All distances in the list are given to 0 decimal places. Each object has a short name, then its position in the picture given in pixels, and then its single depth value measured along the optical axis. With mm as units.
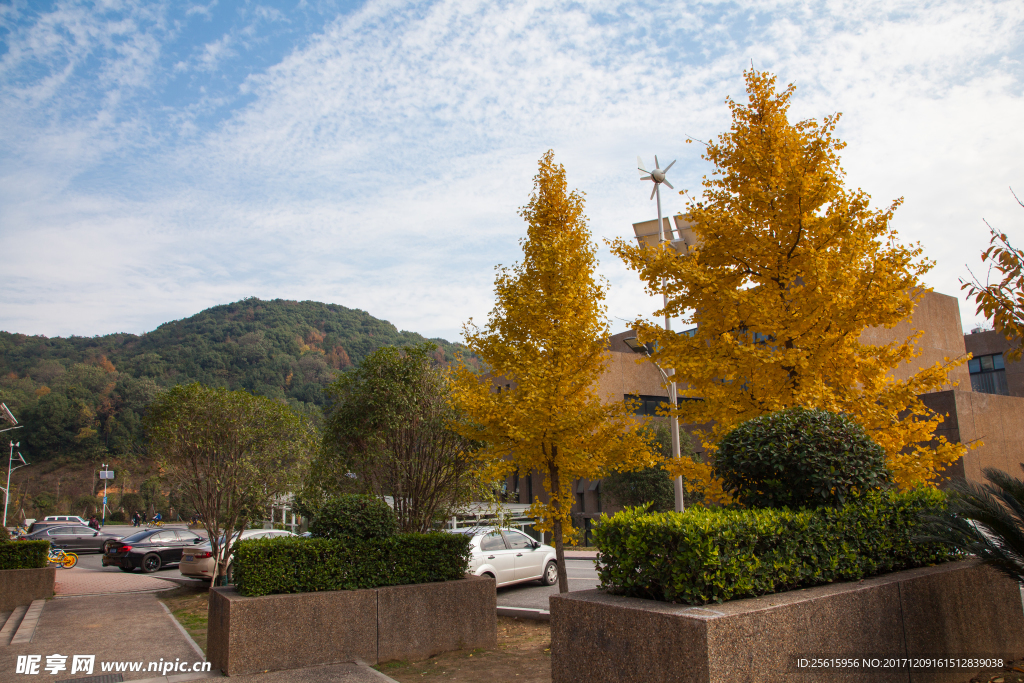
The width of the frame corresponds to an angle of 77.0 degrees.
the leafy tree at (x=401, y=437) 10875
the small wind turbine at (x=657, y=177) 16938
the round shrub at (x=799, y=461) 5277
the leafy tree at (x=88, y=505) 61750
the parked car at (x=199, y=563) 15742
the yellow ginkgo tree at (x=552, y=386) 8758
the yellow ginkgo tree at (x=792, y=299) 7410
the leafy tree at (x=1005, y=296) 4828
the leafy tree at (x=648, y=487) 32375
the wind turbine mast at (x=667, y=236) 10602
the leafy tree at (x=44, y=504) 57694
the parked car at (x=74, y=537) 28641
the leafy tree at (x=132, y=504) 61625
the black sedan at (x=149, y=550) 20812
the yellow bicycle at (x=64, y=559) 20750
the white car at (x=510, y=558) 13323
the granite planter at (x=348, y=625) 6848
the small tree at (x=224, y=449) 12898
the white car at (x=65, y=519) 39375
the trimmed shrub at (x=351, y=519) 7812
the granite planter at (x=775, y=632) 3729
